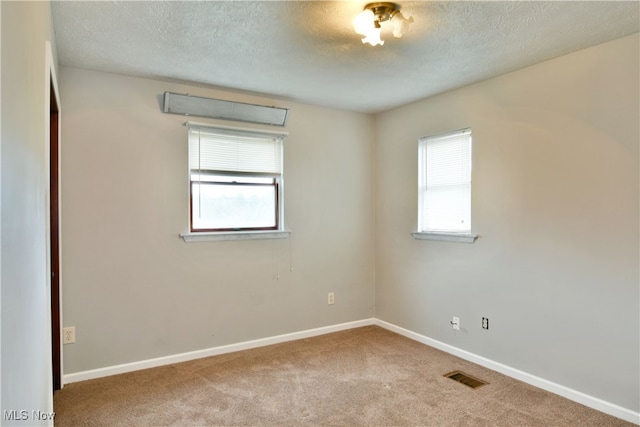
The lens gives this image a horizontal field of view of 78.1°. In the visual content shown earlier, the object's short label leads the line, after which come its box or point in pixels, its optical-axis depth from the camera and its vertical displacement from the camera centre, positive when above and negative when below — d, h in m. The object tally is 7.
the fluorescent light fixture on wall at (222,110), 3.32 +0.88
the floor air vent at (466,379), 2.97 -1.33
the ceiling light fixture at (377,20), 2.09 +1.01
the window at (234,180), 3.53 +0.26
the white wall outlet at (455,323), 3.55 -1.05
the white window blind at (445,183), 3.51 +0.23
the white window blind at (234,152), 3.51 +0.52
